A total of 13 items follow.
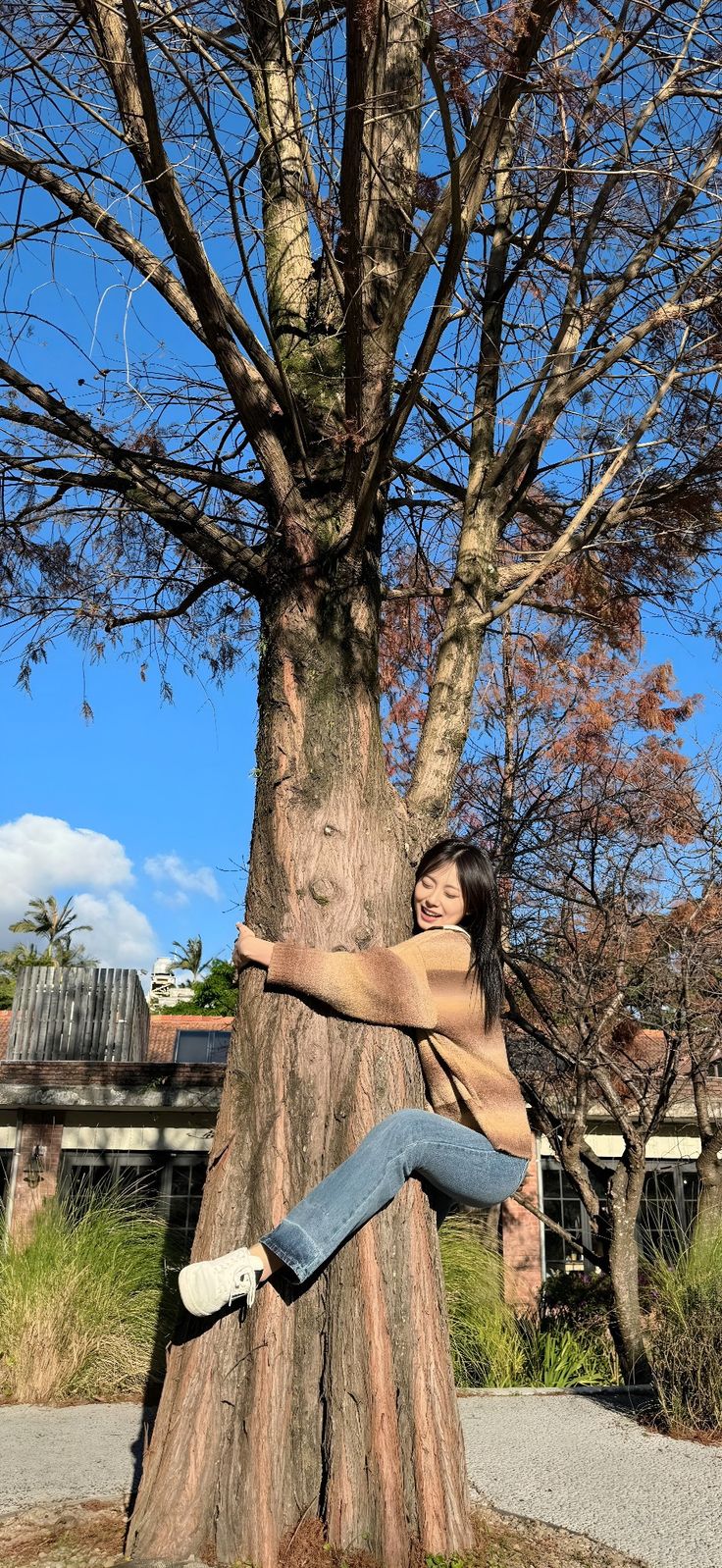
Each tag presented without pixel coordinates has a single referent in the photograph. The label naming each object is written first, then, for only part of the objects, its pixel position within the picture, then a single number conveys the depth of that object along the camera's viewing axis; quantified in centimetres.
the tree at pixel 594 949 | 891
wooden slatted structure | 1603
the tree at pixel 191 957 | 5012
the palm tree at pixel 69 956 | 5091
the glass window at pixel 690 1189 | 1719
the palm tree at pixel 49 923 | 5566
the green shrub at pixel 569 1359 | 870
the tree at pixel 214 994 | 3573
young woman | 321
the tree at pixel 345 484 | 329
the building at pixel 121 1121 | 1348
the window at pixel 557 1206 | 1658
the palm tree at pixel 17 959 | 4734
